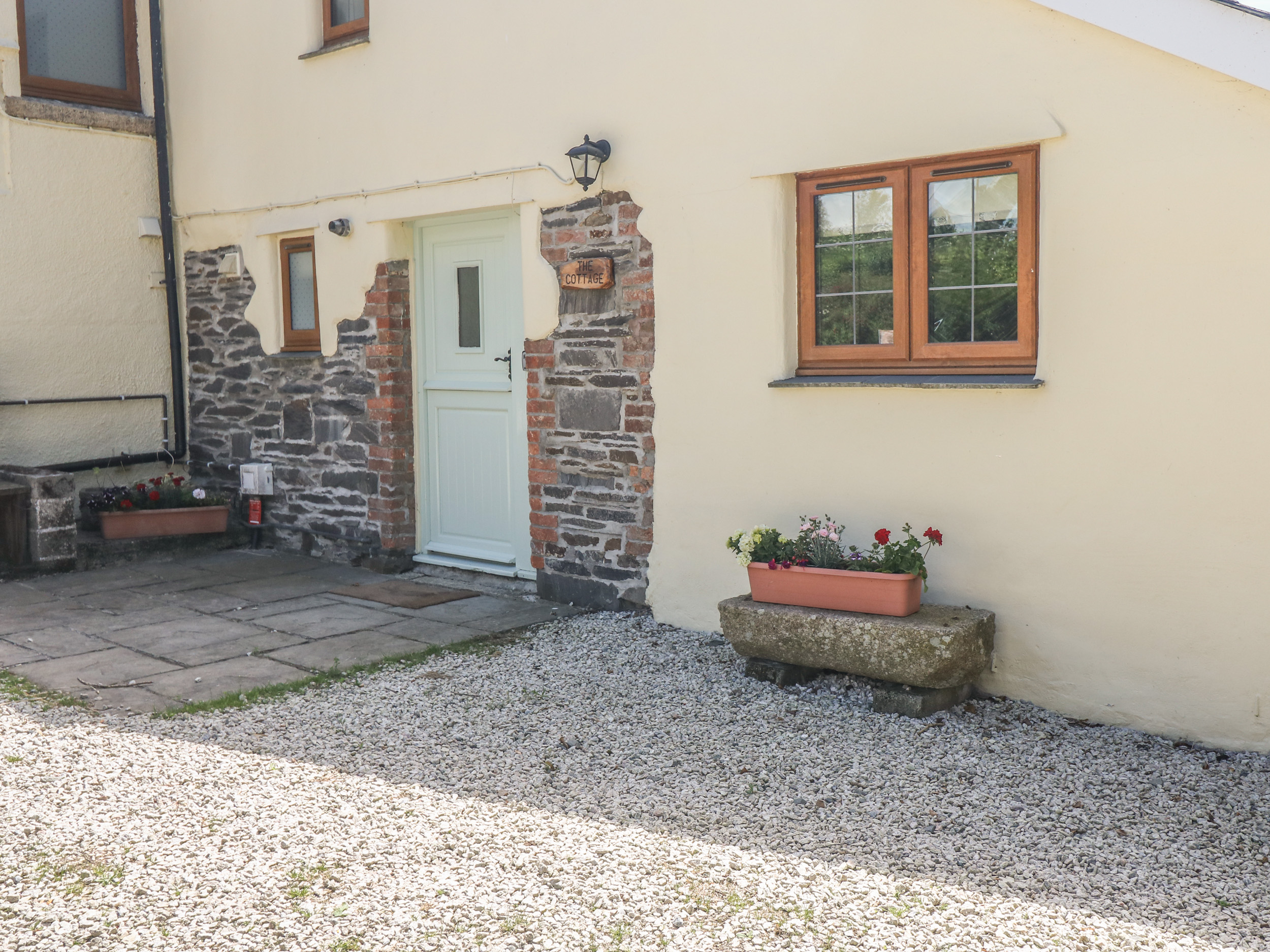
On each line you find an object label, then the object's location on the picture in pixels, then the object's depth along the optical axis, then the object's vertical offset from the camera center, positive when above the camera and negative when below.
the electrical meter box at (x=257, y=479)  7.66 -0.65
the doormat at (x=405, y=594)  6.21 -1.19
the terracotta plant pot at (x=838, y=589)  4.43 -0.86
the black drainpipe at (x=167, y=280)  8.09 +0.74
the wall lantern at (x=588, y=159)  5.55 +1.08
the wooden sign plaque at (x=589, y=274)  5.65 +0.52
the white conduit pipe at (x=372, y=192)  6.01 +1.12
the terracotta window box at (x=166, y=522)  7.40 -0.91
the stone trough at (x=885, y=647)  4.25 -1.06
